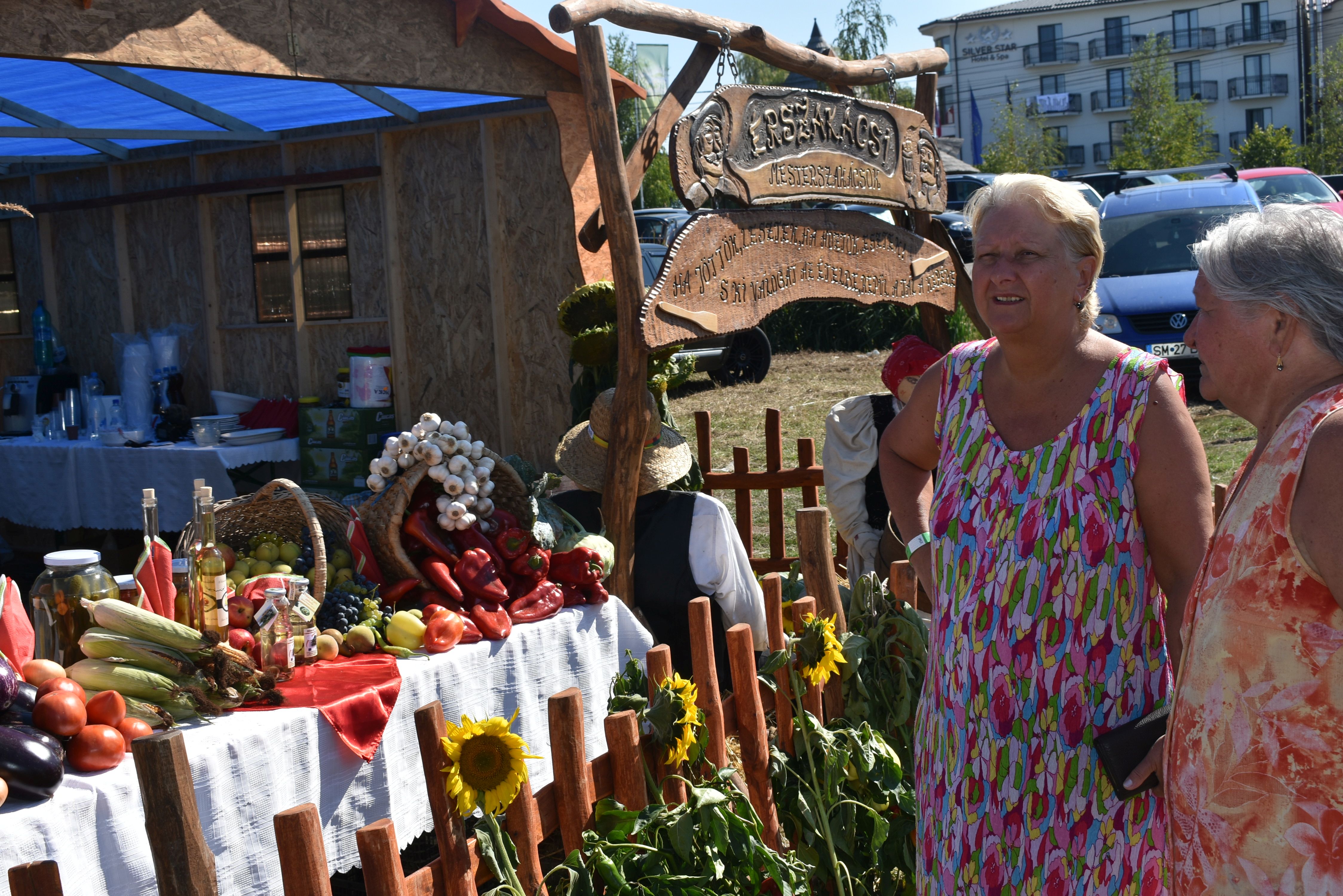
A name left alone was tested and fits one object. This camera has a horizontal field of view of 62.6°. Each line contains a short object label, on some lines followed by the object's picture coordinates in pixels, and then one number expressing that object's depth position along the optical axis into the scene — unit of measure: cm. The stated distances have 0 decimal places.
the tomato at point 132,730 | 231
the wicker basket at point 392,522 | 334
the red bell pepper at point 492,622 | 322
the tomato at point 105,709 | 229
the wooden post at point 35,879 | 170
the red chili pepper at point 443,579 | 328
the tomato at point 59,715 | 219
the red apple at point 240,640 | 281
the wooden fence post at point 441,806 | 216
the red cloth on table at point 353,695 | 269
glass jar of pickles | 257
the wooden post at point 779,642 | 300
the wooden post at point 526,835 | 234
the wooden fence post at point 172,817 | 169
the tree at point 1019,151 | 3741
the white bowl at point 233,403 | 781
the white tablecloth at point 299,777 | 215
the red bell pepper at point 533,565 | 347
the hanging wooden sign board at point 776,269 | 379
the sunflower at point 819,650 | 293
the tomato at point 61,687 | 224
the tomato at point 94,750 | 221
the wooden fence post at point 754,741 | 285
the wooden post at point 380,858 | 194
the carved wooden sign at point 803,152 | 389
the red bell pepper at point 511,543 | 346
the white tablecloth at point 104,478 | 696
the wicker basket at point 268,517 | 331
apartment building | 6562
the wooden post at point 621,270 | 364
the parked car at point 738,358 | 1405
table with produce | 222
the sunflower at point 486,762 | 218
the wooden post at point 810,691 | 305
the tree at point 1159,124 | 3934
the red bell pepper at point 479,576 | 331
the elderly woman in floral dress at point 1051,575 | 192
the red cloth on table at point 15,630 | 247
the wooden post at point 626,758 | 249
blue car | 1120
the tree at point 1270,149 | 3697
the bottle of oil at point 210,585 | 275
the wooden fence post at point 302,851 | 184
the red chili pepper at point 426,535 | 334
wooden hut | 463
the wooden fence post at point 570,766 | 238
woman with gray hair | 140
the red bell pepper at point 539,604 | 339
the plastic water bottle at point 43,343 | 839
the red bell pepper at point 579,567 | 360
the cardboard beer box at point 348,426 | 717
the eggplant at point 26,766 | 205
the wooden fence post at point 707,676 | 281
